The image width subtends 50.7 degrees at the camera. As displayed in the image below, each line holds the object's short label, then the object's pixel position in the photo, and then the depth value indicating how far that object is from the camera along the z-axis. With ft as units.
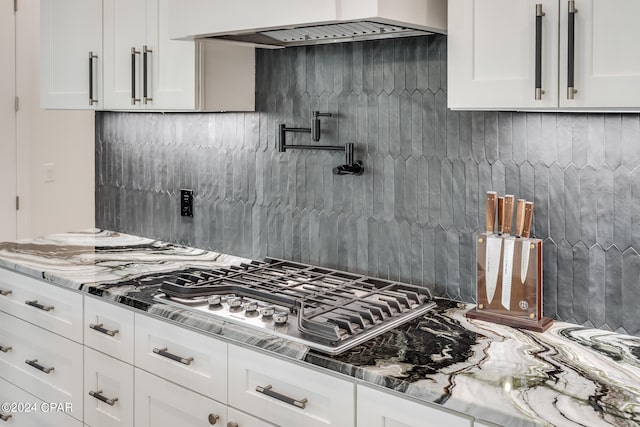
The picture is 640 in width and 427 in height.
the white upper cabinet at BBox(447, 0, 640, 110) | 5.01
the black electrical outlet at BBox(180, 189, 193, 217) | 10.19
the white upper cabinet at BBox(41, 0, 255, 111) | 8.37
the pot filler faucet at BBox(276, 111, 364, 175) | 7.85
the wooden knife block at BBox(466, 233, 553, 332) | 6.20
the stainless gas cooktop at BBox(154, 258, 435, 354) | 6.04
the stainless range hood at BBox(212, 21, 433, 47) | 6.77
